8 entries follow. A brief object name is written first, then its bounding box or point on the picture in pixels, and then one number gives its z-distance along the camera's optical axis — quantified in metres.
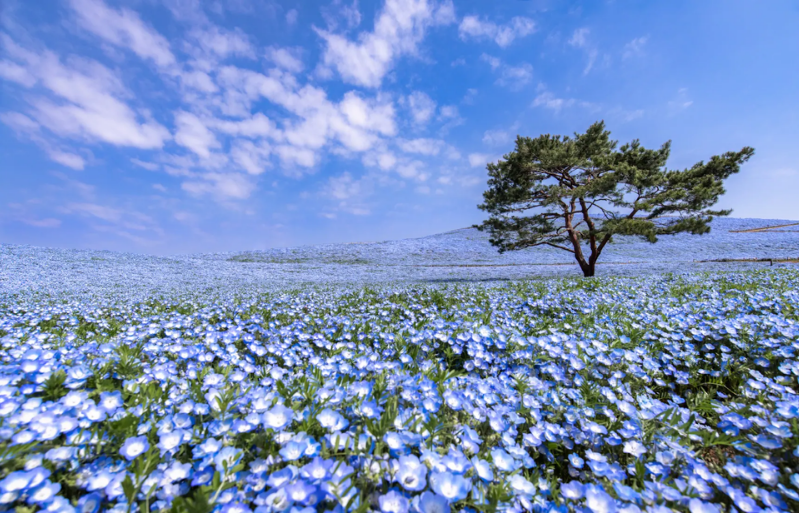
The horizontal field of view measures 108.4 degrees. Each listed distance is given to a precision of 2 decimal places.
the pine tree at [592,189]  10.36
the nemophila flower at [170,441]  0.26
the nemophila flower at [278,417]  0.28
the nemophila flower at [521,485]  0.26
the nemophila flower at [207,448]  0.26
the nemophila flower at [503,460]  0.28
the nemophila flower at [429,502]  0.21
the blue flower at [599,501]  0.24
